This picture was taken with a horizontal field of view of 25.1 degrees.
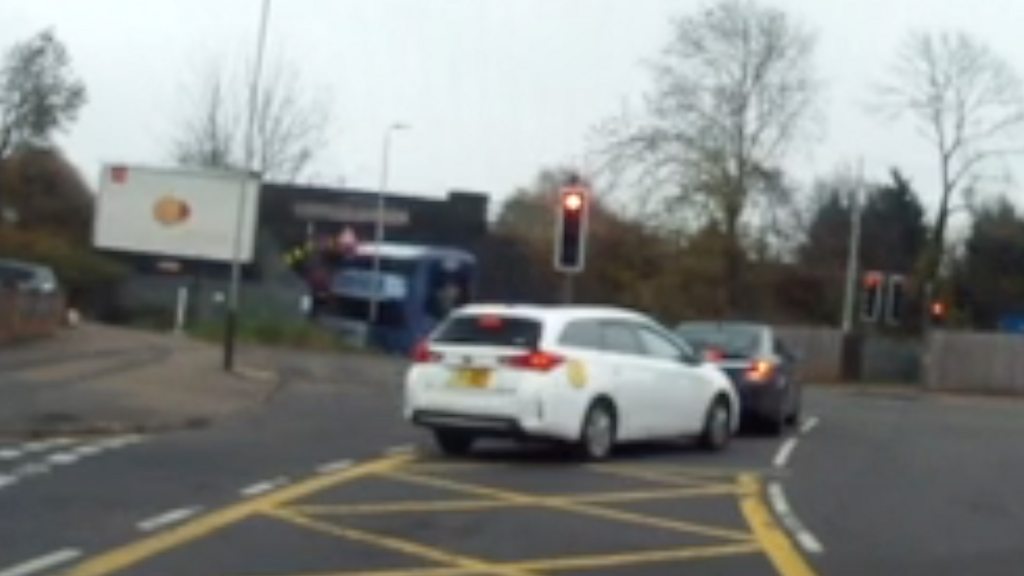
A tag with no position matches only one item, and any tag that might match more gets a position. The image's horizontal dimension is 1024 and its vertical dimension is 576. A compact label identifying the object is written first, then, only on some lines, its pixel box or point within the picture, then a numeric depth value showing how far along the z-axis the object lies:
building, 64.81
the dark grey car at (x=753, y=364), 28.20
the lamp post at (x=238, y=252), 35.53
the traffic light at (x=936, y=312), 70.62
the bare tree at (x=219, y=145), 78.31
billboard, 49.28
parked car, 41.47
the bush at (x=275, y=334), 51.31
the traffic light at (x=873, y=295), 58.75
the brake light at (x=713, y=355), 28.45
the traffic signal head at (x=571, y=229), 30.28
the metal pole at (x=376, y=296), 63.37
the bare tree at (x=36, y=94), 77.94
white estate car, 21.31
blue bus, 62.50
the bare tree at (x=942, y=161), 76.81
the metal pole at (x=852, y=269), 71.56
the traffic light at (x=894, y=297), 58.57
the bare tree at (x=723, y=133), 68.56
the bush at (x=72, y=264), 63.59
